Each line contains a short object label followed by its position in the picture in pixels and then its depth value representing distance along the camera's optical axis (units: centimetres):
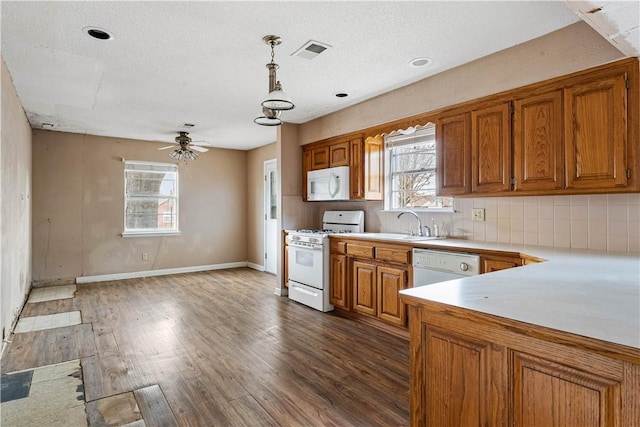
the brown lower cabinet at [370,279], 343
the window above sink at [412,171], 389
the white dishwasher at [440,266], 282
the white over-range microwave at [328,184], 448
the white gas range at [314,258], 433
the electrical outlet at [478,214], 332
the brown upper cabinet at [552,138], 229
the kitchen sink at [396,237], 349
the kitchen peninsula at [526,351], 89
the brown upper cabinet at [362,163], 433
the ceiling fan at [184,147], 570
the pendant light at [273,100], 246
